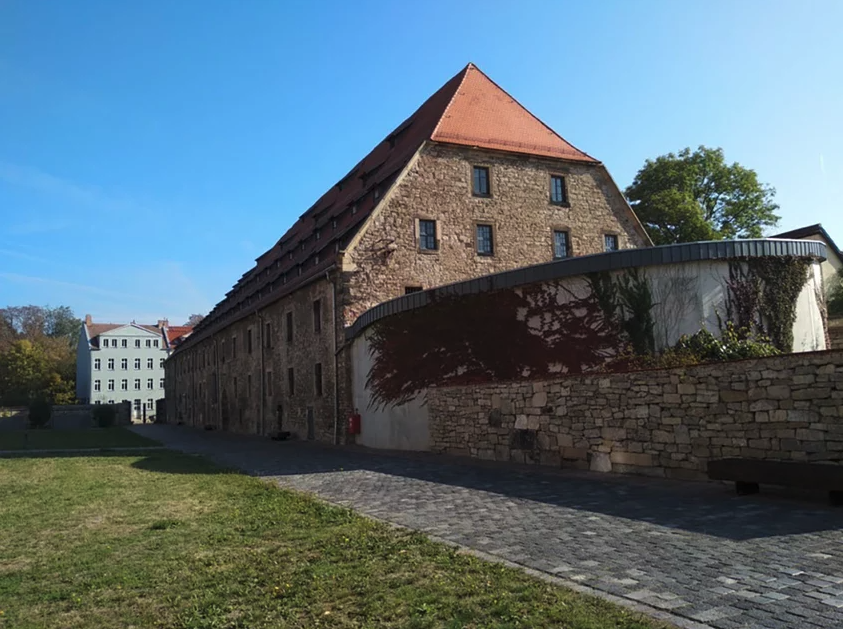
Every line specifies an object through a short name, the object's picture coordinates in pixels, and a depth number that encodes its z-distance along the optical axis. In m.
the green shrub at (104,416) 55.38
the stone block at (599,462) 12.45
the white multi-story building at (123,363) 87.75
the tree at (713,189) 39.25
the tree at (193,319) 108.14
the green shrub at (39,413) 54.91
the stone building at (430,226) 25.03
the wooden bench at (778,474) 8.23
